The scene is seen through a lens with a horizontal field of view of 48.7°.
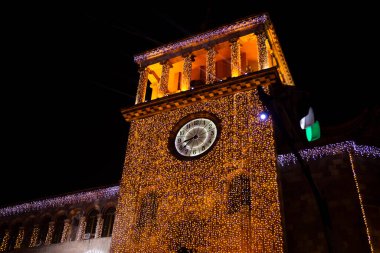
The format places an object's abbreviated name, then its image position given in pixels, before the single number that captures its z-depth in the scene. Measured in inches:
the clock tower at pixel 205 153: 740.6
